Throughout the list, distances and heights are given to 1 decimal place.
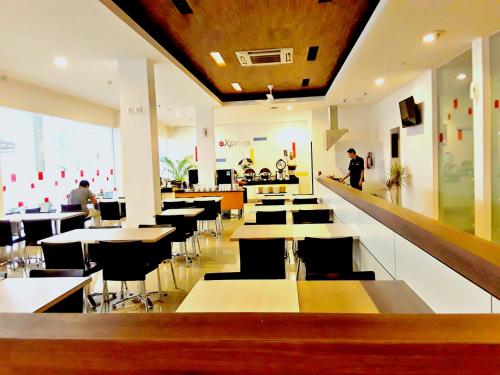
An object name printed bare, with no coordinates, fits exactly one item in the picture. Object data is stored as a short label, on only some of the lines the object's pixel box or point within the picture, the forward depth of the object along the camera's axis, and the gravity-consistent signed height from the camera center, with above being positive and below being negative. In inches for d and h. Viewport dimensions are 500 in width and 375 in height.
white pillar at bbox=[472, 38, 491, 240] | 198.2 +16.8
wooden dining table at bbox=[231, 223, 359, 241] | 139.4 -25.0
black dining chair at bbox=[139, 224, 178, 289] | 165.2 -34.7
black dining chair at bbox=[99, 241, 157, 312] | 137.9 -32.0
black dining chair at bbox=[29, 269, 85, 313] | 85.9 -29.1
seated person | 283.3 -14.5
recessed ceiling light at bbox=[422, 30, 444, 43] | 188.3 +68.0
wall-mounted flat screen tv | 295.0 +43.6
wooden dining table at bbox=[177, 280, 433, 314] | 71.1 -26.6
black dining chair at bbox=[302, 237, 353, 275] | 126.6 -30.3
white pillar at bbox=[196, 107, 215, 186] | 398.9 +22.7
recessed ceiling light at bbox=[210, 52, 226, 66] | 257.6 +83.4
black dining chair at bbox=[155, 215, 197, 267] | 209.8 -28.1
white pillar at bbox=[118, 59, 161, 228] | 227.0 +22.1
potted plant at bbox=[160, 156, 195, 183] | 555.8 +8.7
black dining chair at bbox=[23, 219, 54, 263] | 209.3 -29.0
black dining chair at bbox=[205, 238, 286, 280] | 134.3 -31.4
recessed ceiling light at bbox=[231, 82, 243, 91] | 352.4 +85.2
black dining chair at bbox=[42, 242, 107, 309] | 143.3 -30.4
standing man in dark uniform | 349.7 -2.3
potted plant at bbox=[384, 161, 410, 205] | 338.0 -10.6
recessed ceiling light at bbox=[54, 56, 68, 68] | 225.1 +74.0
